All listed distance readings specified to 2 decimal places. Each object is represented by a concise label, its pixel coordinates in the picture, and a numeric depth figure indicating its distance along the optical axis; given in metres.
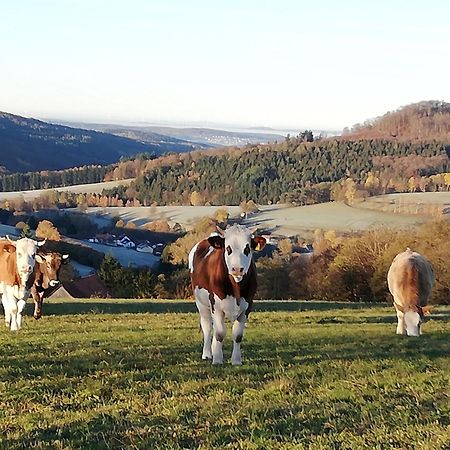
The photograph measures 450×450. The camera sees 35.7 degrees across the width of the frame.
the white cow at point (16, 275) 16.56
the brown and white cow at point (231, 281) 10.78
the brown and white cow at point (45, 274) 20.95
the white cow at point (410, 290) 17.19
